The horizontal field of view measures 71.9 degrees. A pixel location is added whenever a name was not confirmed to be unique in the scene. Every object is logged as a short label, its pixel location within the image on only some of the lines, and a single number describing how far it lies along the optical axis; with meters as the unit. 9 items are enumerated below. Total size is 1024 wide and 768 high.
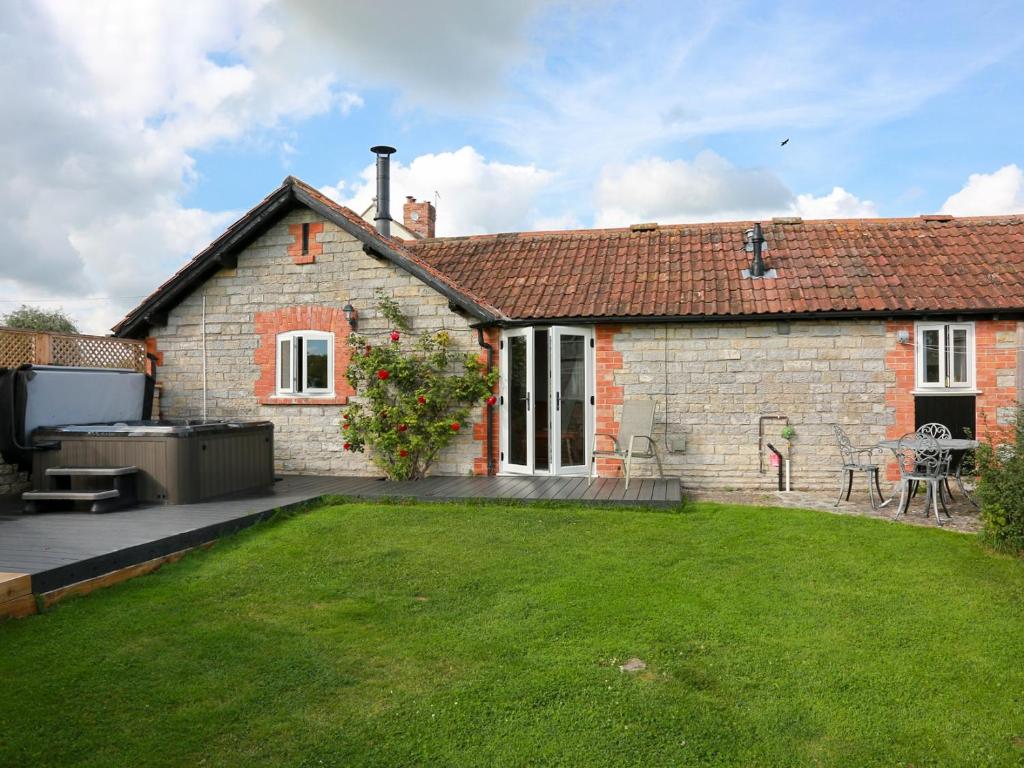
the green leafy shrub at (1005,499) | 6.56
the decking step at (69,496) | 7.79
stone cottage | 10.31
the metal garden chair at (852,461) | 9.30
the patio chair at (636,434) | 10.25
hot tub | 8.27
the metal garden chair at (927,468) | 8.40
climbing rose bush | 10.71
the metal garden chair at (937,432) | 9.49
